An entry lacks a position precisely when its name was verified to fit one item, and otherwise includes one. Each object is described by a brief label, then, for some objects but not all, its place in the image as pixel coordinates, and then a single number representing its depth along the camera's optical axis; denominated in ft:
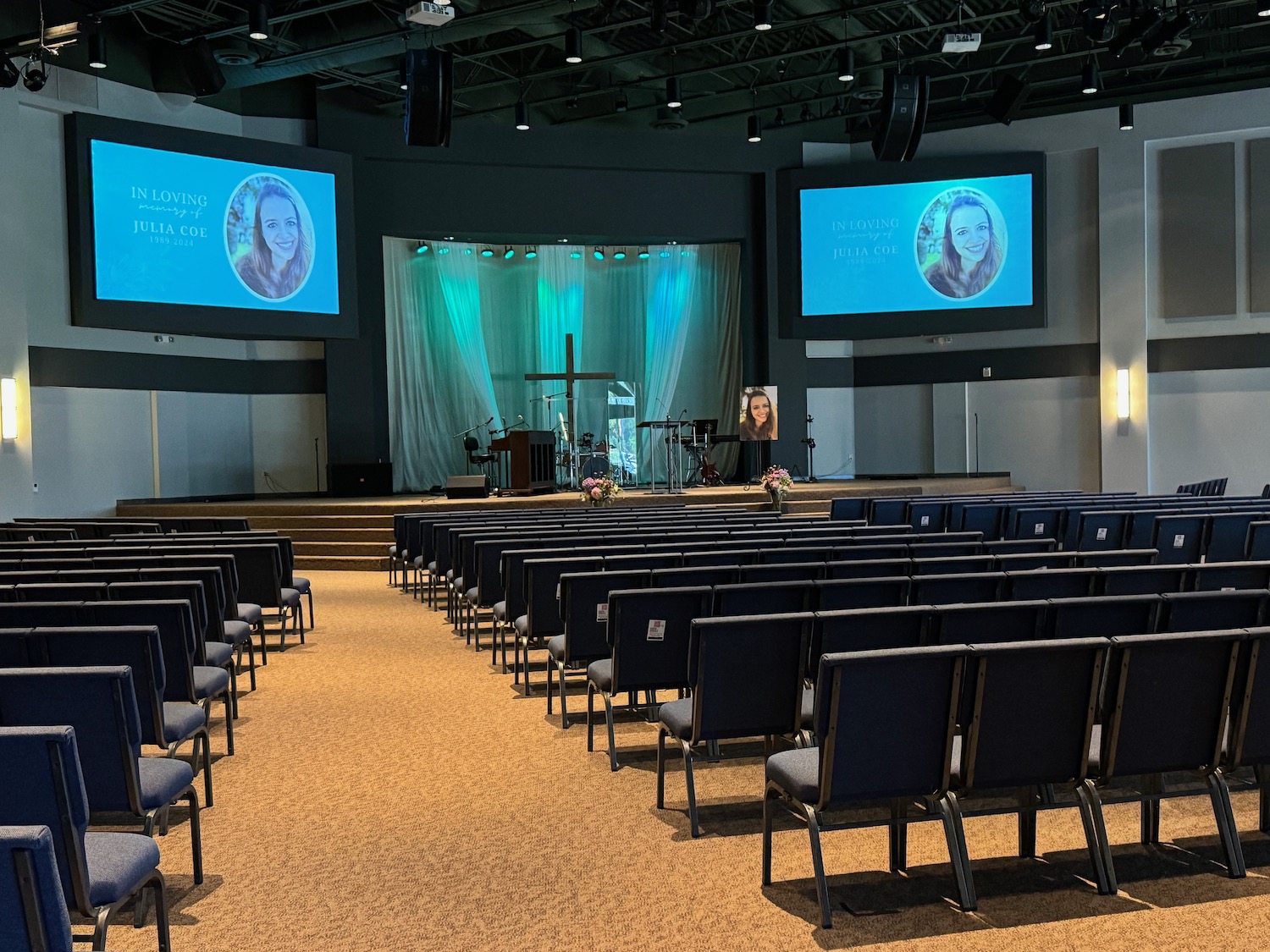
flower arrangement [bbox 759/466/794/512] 39.47
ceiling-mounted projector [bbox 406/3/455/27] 35.12
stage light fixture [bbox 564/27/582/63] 43.65
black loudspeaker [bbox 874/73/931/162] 43.65
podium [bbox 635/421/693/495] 53.26
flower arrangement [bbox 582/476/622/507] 39.47
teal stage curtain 63.57
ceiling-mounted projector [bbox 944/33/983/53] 39.22
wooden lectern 52.95
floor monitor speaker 51.06
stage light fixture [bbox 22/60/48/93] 40.65
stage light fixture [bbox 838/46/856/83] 47.42
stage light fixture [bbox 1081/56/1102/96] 46.62
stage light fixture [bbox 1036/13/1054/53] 41.60
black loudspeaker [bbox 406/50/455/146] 37.91
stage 44.80
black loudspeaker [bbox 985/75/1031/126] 54.80
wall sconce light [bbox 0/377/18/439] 46.16
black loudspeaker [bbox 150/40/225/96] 51.19
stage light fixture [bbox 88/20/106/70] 42.68
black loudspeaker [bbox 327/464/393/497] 55.93
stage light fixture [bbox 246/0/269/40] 42.01
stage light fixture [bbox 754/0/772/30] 41.57
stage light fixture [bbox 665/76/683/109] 49.75
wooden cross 55.67
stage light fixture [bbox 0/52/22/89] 42.65
